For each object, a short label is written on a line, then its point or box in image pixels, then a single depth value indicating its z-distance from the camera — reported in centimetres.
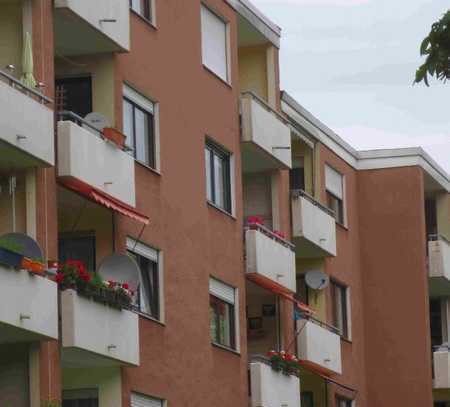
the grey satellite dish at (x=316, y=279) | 4616
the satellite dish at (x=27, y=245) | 2833
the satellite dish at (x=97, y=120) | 3195
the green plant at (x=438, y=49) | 1773
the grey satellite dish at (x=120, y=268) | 3222
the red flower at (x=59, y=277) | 2994
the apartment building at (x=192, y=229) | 2972
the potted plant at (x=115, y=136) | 3212
